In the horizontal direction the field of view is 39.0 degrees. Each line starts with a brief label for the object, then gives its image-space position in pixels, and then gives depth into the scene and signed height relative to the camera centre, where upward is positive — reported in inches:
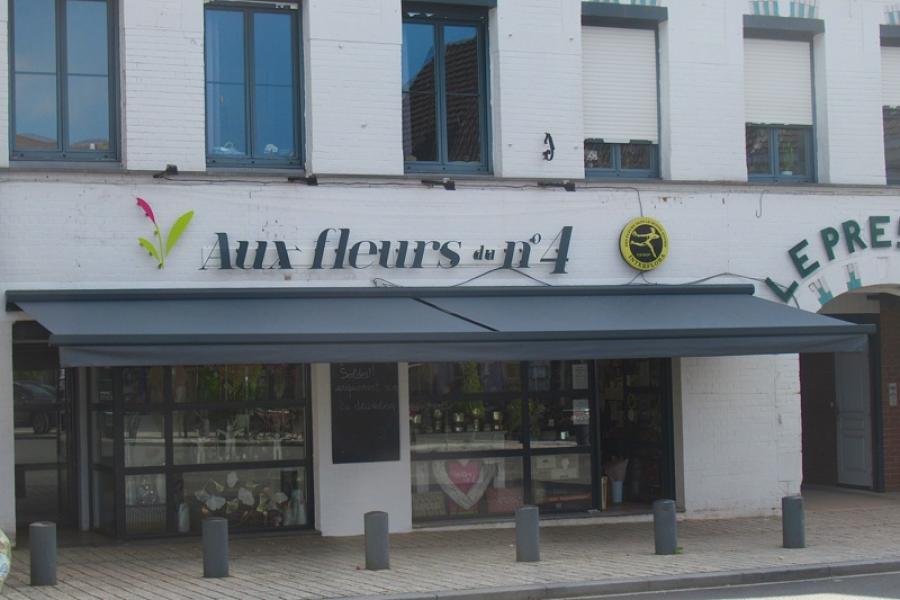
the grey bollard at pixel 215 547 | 448.8 -73.9
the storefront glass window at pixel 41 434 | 603.8 -43.8
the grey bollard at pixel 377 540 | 462.6 -75.4
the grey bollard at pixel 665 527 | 499.8 -78.6
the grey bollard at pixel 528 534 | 479.6 -77.0
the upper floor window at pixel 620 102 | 617.0 +111.3
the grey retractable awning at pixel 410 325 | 463.5 +3.2
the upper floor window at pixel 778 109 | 648.4 +111.6
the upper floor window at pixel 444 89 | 596.7 +115.3
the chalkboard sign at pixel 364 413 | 567.8 -35.0
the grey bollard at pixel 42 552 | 433.7 -71.7
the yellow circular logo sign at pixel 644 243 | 605.9 +41.1
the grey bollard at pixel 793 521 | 514.9 -79.6
